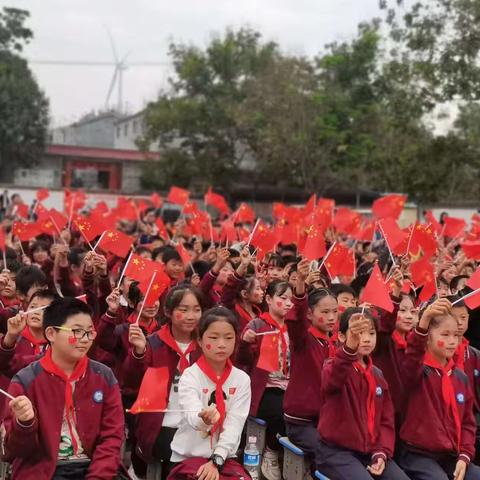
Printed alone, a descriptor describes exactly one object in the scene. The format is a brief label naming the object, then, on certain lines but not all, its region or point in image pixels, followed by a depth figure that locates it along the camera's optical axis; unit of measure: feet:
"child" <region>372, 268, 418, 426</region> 14.92
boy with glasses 11.45
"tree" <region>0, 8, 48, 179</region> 99.19
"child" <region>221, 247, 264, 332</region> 17.84
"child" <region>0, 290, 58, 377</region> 12.65
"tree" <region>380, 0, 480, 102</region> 52.95
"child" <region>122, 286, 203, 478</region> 14.20
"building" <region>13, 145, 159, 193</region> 108.68
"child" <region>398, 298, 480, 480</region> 13.65
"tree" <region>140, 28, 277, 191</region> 96.68
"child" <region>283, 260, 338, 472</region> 14.90
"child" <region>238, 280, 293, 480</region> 16.51
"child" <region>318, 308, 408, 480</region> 13.08
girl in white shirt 12.28
